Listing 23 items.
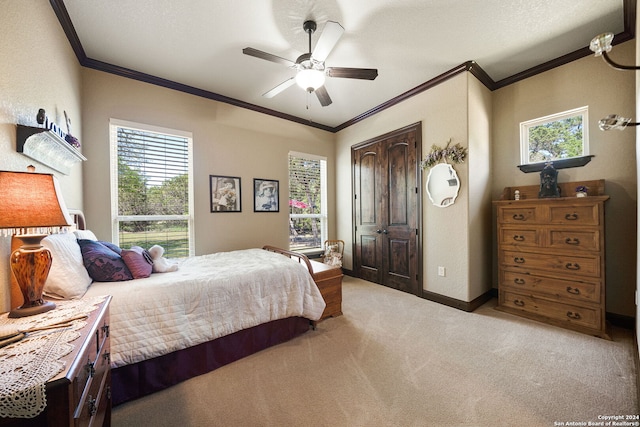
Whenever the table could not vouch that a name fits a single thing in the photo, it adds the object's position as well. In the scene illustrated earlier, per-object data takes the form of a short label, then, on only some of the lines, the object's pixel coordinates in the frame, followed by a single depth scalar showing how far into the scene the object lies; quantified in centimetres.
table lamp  94
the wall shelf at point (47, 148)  142
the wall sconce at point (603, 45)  99
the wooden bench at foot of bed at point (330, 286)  271
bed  158
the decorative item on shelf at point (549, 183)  271
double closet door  353
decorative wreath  296
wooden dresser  232
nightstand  66
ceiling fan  201
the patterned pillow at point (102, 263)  175
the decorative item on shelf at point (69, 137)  192
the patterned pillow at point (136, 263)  191
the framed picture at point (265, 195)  388
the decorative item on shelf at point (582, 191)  256
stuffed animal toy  212
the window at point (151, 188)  290
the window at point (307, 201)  443
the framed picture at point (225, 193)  348
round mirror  304
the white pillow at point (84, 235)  192
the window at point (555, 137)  275
